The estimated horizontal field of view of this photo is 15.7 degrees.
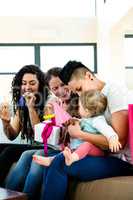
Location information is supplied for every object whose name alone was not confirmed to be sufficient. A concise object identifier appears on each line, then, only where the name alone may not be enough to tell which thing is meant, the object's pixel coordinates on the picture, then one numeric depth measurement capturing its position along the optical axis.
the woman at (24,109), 3.73
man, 2.98
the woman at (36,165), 3.08
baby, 2.89
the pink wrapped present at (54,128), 3.19
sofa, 2.79
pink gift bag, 2.92
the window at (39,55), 9.45
